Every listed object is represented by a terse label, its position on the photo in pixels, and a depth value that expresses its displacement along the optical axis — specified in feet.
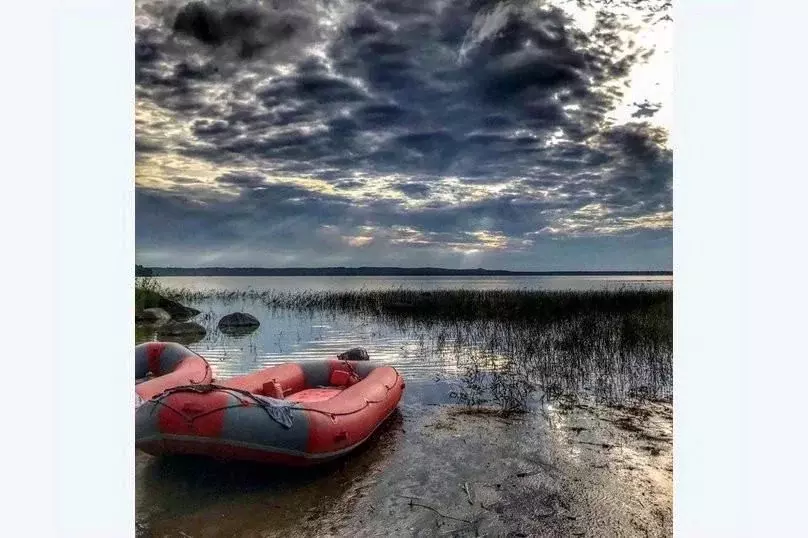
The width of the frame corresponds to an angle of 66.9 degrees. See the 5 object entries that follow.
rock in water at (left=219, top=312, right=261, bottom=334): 31.09
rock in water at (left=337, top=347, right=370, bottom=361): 20.38
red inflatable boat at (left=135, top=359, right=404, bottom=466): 11.85
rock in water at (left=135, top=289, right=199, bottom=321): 23.36
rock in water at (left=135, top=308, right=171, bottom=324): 29.91
